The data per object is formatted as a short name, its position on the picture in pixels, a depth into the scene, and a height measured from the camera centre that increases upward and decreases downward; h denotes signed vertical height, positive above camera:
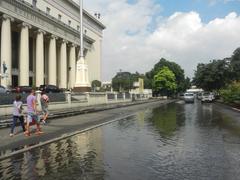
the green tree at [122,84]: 60.04 +2.35
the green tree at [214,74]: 42.27 +3.51
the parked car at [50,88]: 22.37 +0.52
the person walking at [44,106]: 11.53 -0.78
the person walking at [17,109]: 8.43 -0.69
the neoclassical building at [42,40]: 23.82 +8.15
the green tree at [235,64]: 40.37 +5.37
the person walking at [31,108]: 8.68 -0.66
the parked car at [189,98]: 35.73 -1.22
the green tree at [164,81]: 61.61 +3.17
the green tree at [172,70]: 68.21 +6.86
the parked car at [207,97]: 36.79 -1.21
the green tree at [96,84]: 39.95 +1.65
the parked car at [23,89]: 18.26 +0.36
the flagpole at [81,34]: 22.20 +6.41
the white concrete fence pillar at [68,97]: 19.22 -0.44
